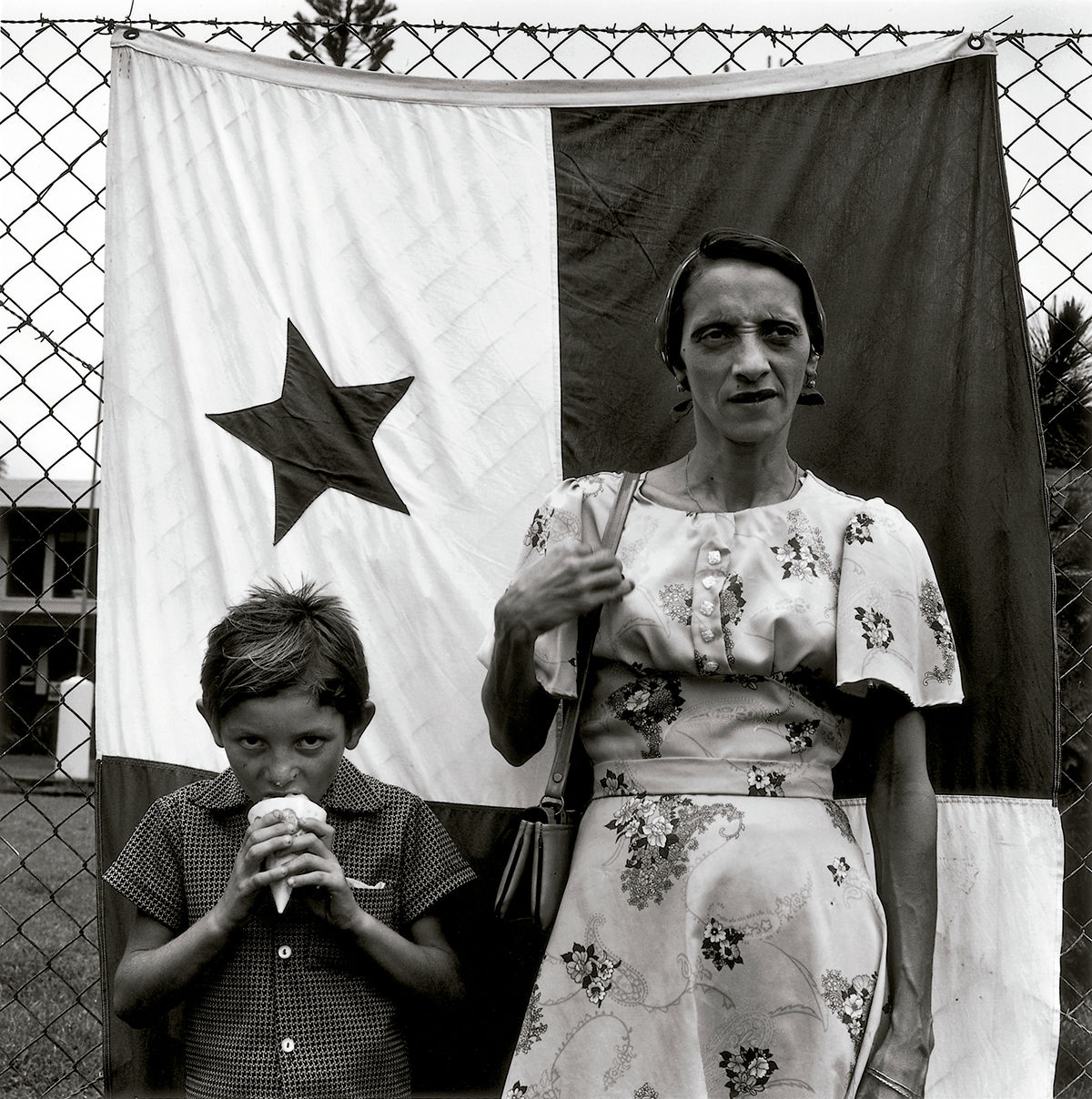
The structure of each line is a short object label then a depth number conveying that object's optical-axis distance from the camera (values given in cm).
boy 187
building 1333
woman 170
